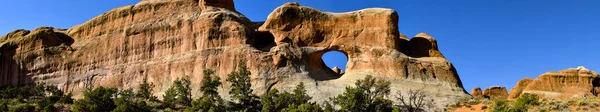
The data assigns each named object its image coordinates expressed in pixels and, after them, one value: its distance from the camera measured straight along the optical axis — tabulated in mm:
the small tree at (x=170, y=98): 53438
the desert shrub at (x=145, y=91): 56344
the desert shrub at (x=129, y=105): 48794
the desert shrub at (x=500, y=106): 47234
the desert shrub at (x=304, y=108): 46512
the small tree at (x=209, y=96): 49219
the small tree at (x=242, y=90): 52781
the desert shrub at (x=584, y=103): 49528
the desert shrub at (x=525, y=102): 46753
